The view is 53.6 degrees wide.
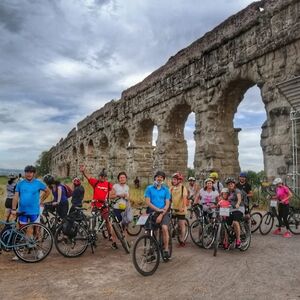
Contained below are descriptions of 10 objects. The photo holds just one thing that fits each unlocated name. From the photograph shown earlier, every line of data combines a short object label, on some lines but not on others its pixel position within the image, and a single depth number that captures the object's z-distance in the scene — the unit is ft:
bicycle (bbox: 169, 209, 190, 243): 18.59
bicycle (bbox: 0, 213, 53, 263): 15.46
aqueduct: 28.55
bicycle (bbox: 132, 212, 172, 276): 13.47
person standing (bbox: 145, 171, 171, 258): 15.11
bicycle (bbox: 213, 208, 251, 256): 16.67
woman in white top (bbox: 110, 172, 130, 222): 18.30
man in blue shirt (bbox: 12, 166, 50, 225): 16.11
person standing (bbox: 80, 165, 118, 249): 18.35
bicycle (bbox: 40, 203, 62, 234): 20.42
